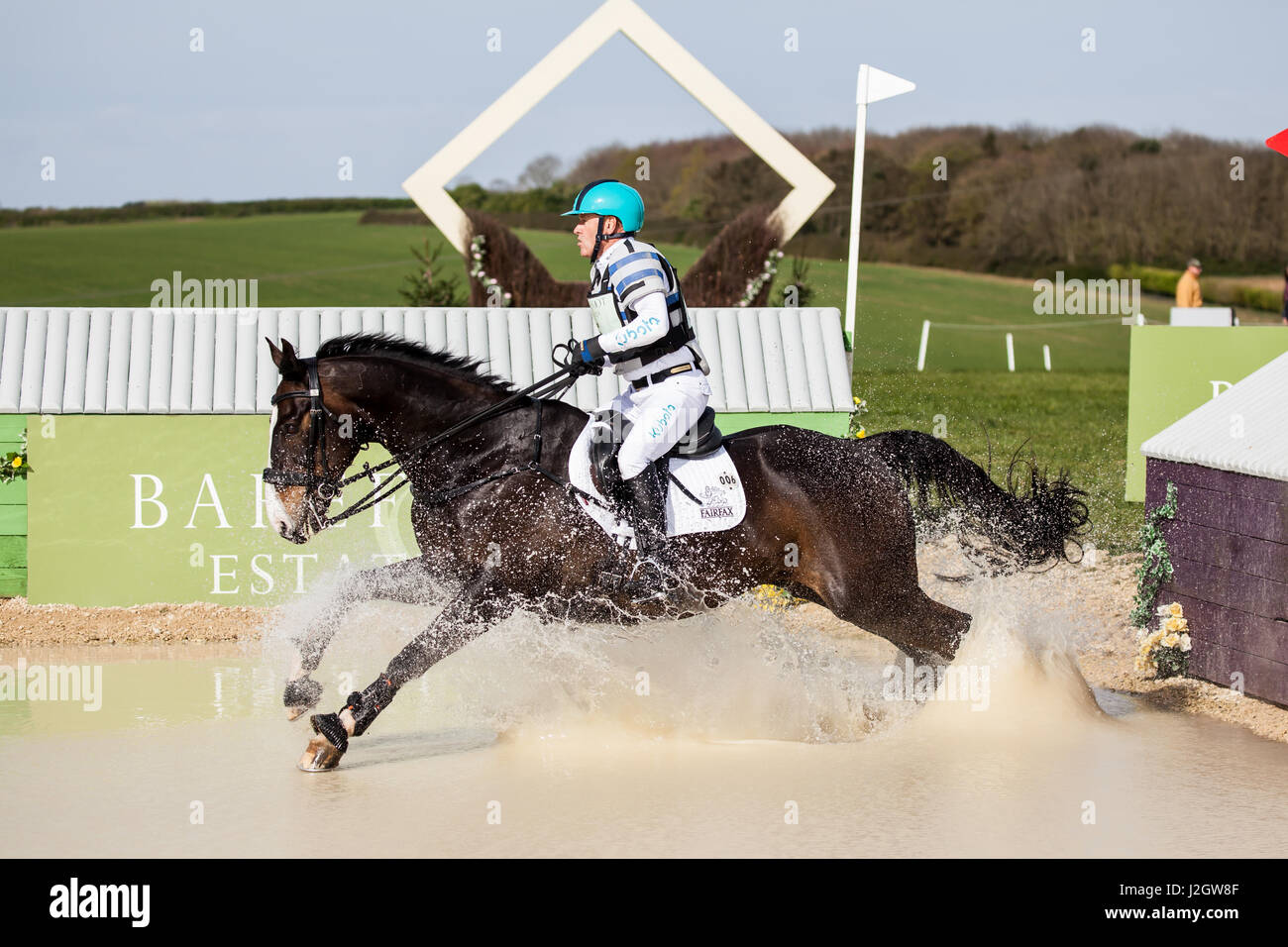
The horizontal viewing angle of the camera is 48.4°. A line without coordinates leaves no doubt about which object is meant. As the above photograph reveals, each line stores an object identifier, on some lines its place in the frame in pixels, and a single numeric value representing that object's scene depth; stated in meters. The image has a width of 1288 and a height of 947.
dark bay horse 5.61
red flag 8.75
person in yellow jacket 16.91
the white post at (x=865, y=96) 10.10
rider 5.68
